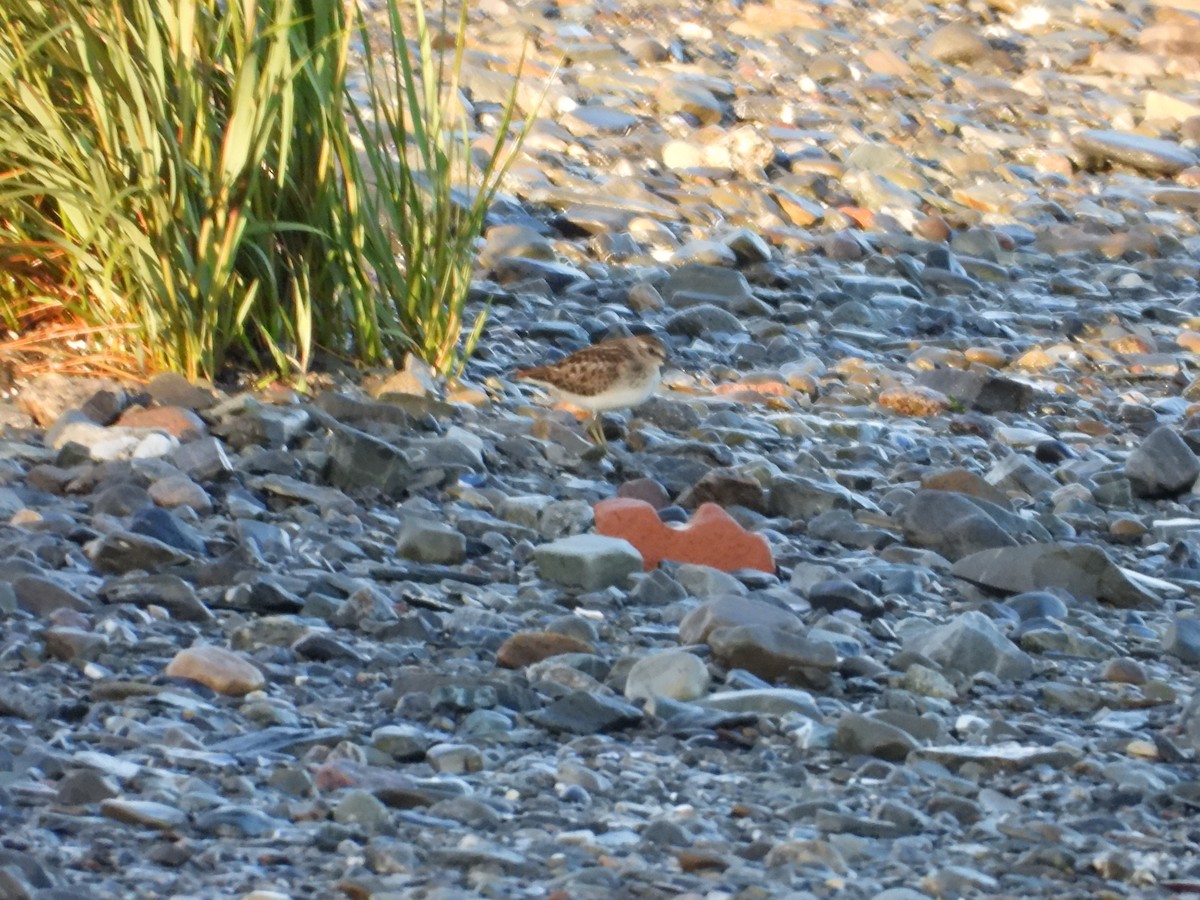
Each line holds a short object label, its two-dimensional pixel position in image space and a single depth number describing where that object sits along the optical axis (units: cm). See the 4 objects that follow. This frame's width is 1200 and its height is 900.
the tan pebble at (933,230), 1978
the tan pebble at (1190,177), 2391
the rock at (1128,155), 2417
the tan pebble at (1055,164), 2369
